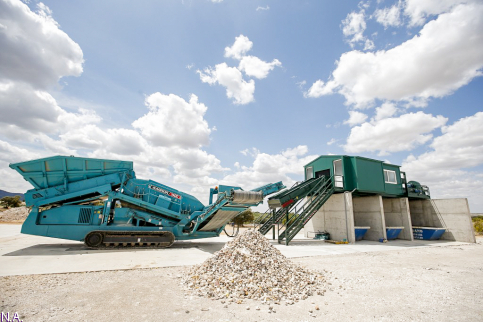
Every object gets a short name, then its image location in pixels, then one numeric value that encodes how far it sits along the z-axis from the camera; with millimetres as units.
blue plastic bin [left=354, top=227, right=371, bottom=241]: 15988
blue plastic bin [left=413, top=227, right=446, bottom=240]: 18297
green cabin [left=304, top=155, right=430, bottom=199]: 16219
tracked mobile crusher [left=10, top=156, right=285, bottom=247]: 10188
